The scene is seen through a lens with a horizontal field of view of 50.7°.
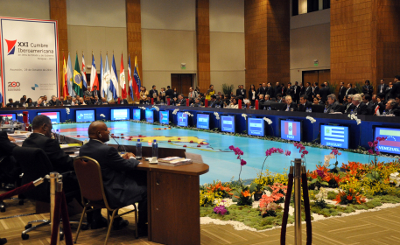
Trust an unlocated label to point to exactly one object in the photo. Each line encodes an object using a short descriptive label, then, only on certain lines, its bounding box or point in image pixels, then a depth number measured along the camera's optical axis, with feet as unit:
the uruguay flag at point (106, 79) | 69.26
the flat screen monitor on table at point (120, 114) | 65.00
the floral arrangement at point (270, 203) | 15.49
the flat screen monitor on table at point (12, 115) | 52.85
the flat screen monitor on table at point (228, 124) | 45.09
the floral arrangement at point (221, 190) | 18.35
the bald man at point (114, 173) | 12.74
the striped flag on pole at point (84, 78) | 69.26
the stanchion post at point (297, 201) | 10.25
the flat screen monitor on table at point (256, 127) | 41.31
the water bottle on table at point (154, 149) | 14.34
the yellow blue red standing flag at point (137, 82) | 71.92
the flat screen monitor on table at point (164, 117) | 57.65
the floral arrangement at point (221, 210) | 15.72
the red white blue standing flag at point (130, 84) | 70.54
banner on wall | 68.49
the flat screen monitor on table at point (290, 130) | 36.91
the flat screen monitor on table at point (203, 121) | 49.29
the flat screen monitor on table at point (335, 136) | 32.17
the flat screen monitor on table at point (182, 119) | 53.36
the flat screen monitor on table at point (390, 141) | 27.94
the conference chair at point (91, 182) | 12.41
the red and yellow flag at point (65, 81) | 69.31
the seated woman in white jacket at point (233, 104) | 49.21
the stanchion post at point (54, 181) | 9.40
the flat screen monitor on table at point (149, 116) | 61.21
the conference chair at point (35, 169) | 13.60
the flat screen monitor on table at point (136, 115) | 65.18
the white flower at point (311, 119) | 35.42
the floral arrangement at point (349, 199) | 16.79
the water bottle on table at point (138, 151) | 14.66
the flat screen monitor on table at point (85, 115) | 61.52
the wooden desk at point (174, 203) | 12.26
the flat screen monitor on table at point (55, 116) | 59.24
